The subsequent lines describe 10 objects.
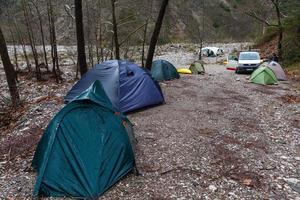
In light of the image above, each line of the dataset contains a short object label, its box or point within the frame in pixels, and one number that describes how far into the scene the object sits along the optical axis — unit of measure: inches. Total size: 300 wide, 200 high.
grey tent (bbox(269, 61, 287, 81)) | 508.9
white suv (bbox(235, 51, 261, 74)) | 608.7
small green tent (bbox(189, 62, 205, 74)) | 623.3
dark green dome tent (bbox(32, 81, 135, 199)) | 152.5
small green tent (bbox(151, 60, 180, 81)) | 472.8
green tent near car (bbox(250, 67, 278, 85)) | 465.9
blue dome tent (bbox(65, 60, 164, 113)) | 281.4
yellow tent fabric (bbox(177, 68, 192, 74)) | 598.8
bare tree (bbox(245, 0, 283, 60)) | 703.5
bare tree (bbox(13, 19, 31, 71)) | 559.3
